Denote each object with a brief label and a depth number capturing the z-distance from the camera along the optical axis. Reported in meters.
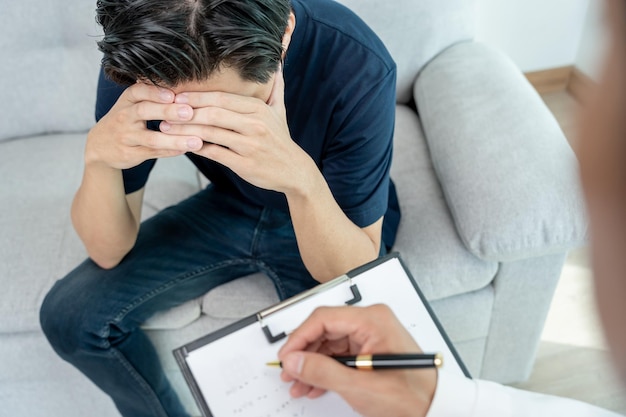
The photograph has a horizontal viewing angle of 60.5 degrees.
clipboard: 0.66
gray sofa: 1.08
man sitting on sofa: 0.71
